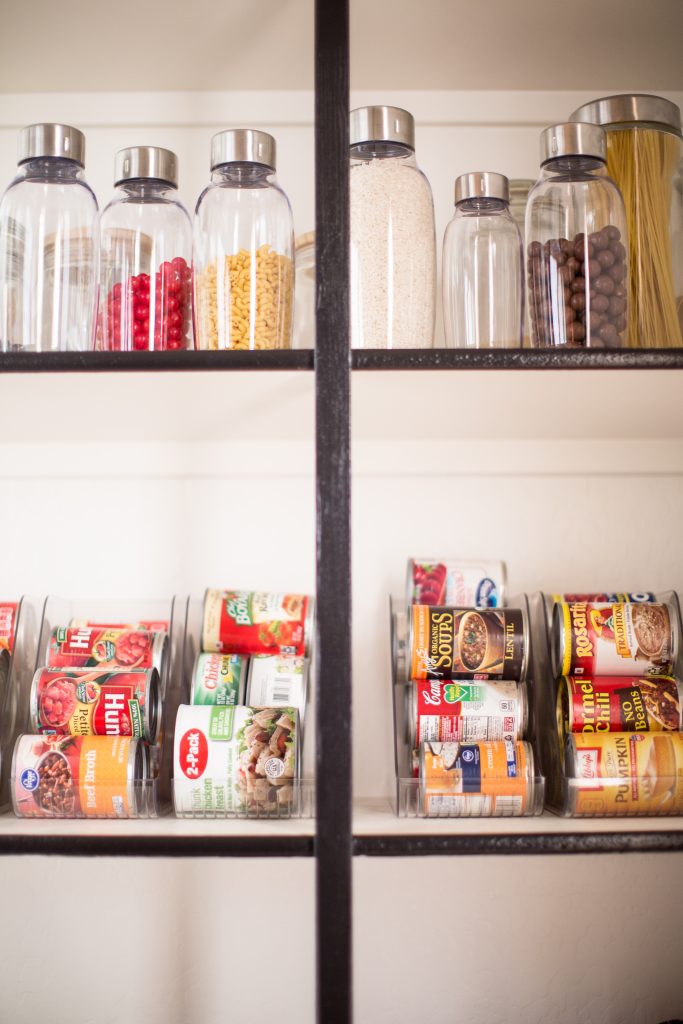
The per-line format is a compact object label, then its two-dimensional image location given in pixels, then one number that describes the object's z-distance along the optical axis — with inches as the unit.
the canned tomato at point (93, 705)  38.6
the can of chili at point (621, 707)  38.8
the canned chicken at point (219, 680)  40.1
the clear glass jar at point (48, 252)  39.3
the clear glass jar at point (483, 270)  40.6
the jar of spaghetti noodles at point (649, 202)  40.3
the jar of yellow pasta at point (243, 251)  38.6
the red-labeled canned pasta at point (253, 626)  42.0
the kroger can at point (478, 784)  37.1
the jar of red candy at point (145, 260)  39.7
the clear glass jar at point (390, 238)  38.3
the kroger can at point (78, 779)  36.6
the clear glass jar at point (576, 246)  38.4
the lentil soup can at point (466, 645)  39.8
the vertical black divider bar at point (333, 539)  32.7
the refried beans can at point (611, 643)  39.9
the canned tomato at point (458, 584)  43.5
